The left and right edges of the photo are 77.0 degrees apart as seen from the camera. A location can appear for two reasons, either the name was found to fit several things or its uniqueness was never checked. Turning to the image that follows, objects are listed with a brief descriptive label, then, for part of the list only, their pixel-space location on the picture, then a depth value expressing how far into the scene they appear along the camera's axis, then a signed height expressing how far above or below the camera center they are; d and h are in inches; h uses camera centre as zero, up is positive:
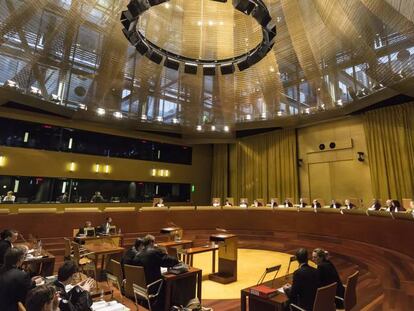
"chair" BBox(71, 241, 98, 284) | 182.5 -40.0
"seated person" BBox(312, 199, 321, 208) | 326.5 -0.8
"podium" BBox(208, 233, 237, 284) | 205.6 -46.7
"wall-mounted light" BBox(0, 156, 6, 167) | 344.5 +46.8
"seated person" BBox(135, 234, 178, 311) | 129.2 -31.5
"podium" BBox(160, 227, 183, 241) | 245.0 -30.5
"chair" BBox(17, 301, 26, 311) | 75.1 -31.6
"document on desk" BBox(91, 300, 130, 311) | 87.6 -36.6
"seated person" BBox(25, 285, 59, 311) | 63.4 -24.6
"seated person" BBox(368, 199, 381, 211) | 277.7 -1.3
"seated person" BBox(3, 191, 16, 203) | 342.0 -1.7
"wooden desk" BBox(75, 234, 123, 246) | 221.6 -35.7
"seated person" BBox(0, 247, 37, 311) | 86.2 -28.7
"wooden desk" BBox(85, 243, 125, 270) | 183.2 -36.6
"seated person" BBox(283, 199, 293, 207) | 373.7 -1.7
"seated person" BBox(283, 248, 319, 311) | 98.2 -31.8
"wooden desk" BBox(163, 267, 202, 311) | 130.0 -46.3
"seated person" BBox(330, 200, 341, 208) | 319.9 -1.4
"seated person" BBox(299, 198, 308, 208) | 353.3 +0.1
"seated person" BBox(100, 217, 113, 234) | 246.8 -27.5
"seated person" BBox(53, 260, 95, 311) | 77.1 -29.6
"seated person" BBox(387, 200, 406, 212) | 260.1 -1.9
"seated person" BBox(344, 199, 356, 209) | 302.2 -1.0
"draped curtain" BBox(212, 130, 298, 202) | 471.8 +68.4
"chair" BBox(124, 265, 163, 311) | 120.9 -39.0
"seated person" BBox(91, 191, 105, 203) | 426.9 +1.0
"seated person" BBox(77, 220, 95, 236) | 231.3 -28.8
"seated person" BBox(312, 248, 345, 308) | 110.0 -28.0
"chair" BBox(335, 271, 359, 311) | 107.7 -37.6
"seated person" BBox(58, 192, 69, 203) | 397.4 -0.2
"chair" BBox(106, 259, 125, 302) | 140.7 -39.3
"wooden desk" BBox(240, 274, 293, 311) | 100.4 -39.7
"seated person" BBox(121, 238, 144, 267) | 144.0 -29.6
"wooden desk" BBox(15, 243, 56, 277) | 166.6 -46.9
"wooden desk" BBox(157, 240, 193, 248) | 214.7 -35.6
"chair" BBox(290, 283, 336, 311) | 92.6 -34.7
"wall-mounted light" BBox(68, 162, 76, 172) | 404.5 +48.9
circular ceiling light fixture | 175.0 +130.4
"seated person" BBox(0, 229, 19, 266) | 135.3 -23.4
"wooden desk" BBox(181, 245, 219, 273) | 188.8 -36.6
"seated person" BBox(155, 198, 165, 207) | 379.4 -4.7
